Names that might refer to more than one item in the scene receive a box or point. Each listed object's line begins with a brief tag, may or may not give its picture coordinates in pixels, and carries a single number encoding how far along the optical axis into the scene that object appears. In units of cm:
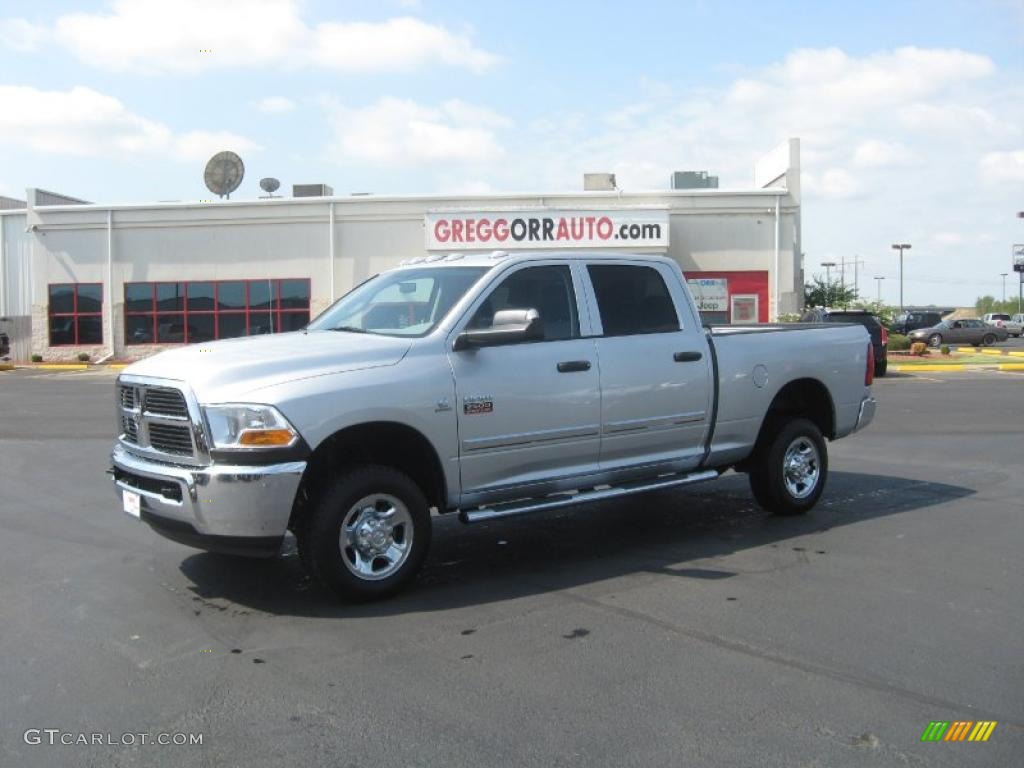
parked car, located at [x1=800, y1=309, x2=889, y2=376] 2327
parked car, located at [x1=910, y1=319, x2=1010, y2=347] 4825
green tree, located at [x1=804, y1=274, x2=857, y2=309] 3716
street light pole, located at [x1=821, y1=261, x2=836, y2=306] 3738
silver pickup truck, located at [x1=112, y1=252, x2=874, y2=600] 514
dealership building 2952
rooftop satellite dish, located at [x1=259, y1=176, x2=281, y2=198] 3381
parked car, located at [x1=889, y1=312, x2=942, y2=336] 5026
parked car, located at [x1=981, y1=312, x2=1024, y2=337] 6322
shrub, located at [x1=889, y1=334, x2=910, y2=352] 3278
